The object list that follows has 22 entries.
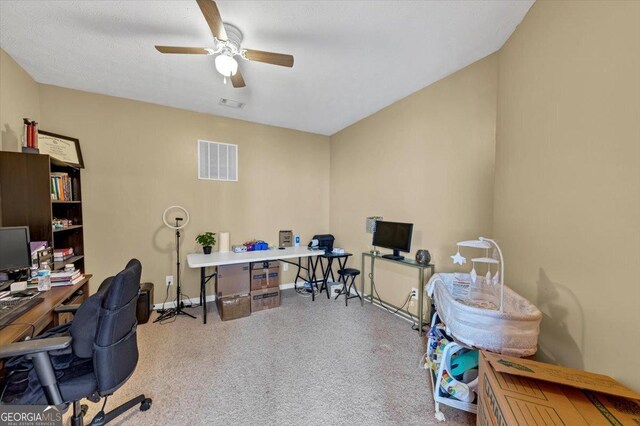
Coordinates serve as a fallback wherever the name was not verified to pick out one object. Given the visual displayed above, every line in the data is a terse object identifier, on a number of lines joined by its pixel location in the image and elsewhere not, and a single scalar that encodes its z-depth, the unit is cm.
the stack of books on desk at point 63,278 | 198
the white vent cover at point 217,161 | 341
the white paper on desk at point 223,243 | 341
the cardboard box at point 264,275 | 321
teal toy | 158
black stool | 340
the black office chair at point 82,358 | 109
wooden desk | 121
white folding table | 282
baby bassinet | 130
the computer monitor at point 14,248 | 170
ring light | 313
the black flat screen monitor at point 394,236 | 283
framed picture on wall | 240
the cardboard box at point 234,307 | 292
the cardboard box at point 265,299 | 320
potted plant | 319
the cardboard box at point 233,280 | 303
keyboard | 134
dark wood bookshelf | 189
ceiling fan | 168
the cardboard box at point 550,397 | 90
